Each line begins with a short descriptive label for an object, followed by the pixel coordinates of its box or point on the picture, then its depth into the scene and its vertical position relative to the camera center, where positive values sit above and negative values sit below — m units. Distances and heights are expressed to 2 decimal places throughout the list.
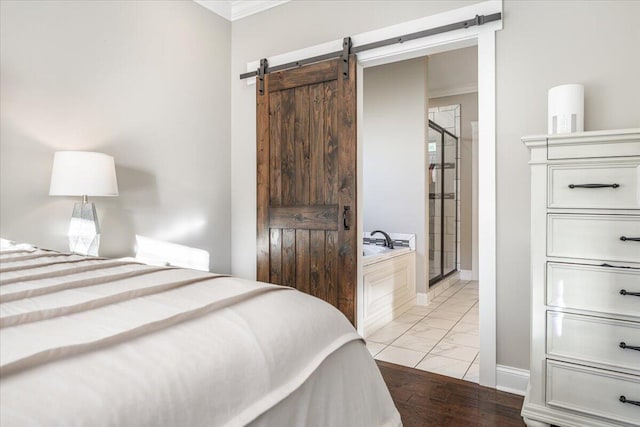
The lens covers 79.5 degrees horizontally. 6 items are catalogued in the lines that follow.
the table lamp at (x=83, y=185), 2.01 +0.12
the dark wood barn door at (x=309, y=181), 2.74 +0.20
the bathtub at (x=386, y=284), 3.24 -0.73
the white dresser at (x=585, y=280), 1.59 -0.33
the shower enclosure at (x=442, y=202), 4.62 +0.06
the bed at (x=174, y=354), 0.54 -0.25
